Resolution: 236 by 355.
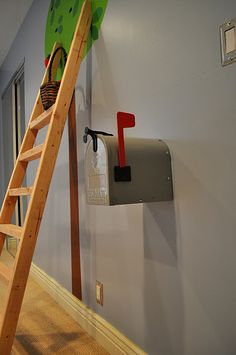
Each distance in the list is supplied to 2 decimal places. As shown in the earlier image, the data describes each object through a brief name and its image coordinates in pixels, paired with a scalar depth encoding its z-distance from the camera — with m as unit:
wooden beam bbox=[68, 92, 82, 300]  1.74
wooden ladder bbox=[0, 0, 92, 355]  1.17
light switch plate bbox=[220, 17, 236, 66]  0.79
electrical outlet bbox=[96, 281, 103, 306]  1.47
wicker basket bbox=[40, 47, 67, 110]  1.47
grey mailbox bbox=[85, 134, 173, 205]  0.95
